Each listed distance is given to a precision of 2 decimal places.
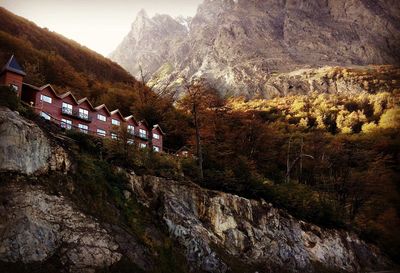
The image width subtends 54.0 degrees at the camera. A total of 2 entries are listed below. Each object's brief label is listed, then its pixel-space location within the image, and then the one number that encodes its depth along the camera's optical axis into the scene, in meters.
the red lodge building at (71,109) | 41.28
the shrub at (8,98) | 26.62
